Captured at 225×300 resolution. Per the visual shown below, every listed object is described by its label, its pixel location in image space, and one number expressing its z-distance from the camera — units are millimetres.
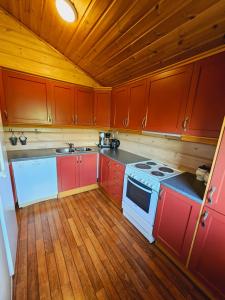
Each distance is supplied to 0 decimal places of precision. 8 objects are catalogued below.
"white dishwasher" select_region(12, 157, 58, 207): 2061
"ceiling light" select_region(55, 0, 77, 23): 1345
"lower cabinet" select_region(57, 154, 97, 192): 2426
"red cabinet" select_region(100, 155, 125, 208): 2154
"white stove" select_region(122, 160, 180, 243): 1572
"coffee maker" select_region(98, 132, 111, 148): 3025
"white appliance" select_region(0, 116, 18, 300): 898
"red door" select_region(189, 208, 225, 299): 1032
